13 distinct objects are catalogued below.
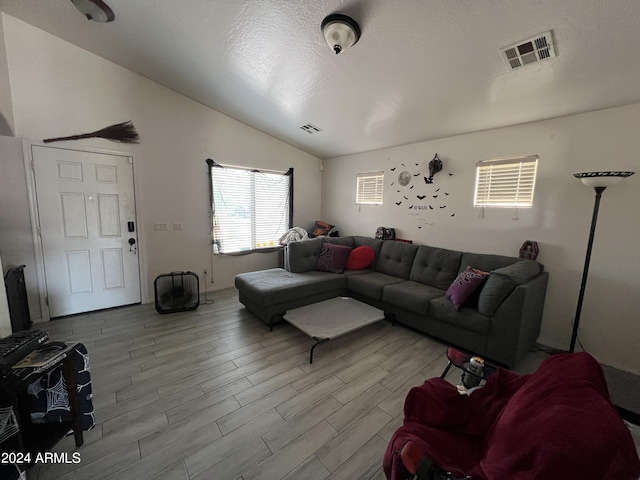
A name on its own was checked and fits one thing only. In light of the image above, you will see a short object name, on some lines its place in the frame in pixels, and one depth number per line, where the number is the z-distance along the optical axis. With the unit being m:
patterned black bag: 1.47
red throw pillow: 3.89
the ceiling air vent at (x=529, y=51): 1.73
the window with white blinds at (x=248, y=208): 4.17
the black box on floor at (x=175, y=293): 3.33
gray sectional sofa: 2.29
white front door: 2.93
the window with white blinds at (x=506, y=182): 2.80
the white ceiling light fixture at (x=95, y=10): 2.12
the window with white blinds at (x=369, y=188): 4.34
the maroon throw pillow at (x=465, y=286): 2.52
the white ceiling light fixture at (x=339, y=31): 1.83
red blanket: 0.65
